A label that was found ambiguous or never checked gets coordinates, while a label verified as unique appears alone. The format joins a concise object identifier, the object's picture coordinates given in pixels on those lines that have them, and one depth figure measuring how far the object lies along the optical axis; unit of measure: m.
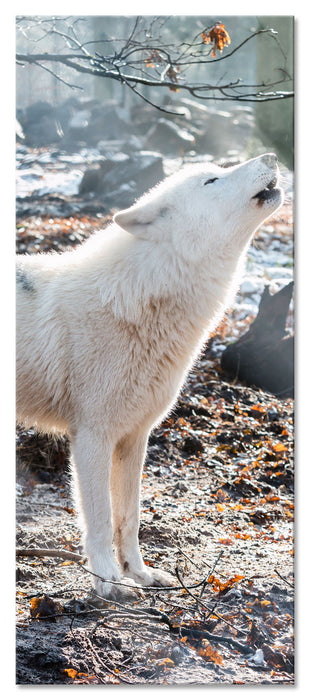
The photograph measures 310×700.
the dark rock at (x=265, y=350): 4.61
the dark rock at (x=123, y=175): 4.30
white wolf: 2.94
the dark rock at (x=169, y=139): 4.40
